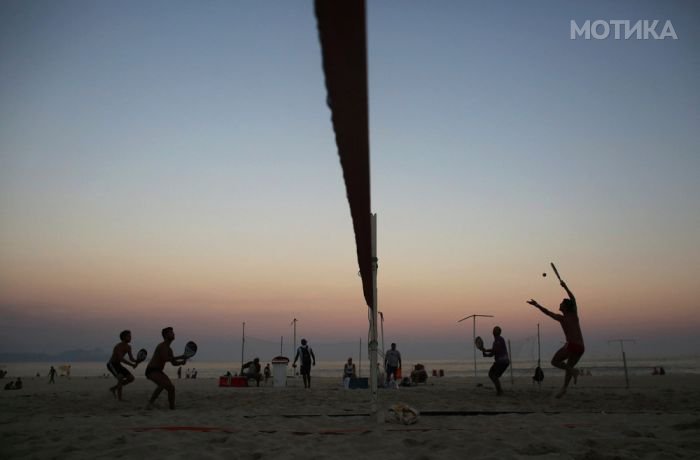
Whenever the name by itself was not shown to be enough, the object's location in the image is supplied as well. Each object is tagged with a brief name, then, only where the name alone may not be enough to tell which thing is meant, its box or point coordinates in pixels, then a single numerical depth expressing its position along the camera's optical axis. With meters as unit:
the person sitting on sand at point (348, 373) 16.05
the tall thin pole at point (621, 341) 19.88
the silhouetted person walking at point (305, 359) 16.59
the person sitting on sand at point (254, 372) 19.35
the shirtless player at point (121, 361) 11.27
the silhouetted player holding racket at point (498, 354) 11.96
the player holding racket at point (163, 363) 9.33
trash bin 18.12
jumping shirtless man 10.51
